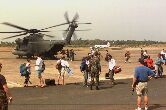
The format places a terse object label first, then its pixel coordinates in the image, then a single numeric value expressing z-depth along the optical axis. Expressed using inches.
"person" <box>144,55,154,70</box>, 847.2
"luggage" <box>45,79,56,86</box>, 773.7
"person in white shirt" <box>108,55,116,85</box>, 761.0
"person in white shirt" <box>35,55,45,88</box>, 738.8
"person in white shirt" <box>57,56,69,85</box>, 775.7
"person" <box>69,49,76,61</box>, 1800.8
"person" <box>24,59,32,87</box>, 748.6
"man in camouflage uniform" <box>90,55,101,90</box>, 674.2
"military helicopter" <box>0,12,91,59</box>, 1752.0
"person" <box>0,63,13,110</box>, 322.3
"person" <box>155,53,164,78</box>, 904.3
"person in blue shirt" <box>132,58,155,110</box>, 456.1
